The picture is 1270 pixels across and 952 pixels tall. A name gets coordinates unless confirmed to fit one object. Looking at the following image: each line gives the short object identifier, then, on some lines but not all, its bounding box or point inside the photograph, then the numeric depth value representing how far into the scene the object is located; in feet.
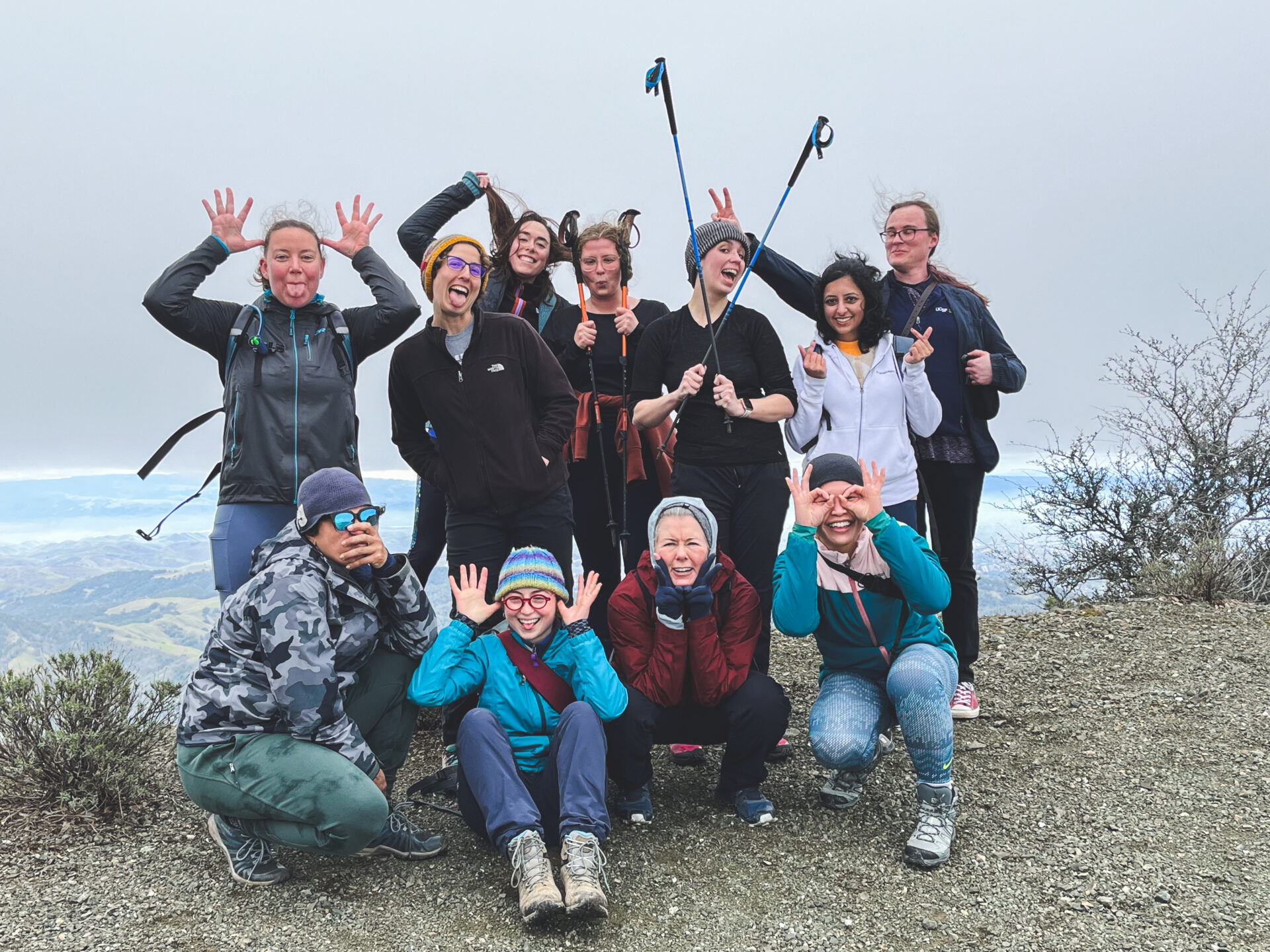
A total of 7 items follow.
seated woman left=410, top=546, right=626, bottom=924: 13.50
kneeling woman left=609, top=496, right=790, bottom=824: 15.16
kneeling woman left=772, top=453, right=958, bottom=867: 14.78
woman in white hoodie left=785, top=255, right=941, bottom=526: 17.44
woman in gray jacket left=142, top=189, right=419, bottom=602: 16.35
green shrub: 17.31
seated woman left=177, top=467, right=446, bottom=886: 13.23
